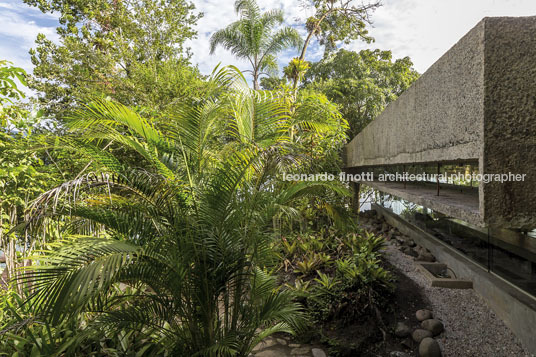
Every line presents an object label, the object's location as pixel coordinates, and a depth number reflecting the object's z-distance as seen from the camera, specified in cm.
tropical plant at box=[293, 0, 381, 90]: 953
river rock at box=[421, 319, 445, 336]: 356
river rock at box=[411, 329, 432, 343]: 347
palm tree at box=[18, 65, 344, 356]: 246
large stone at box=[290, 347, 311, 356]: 362
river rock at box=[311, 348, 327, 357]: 345
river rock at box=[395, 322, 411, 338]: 363
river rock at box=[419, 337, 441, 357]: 317
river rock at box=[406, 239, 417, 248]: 651
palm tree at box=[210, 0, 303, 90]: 1054
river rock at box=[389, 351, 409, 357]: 332
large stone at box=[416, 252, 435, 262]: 537
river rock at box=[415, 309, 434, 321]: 379
